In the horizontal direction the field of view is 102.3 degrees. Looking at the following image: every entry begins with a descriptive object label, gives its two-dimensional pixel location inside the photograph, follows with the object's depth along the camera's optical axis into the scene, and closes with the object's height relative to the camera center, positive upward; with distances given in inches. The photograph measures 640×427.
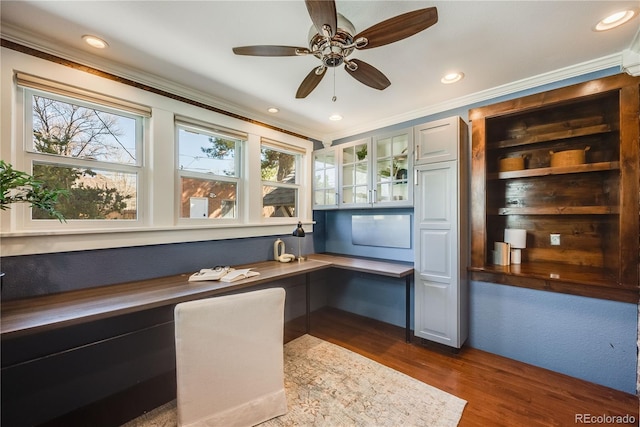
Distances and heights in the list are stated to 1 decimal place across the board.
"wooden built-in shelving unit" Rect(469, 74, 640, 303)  73.0 +8.5
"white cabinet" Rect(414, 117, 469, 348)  92.4 -8.6
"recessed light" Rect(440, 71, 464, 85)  83.4 +45.1
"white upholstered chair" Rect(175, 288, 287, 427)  55.4 -33.5
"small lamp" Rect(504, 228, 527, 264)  93.9 -10.1
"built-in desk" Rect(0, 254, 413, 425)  56.4 -36.2
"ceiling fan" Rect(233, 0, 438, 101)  46.3 +36.0
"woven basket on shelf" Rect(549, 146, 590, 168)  83.4 +18.2
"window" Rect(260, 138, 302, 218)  122.9 +17.9
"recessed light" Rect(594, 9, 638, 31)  58.1 +45.3
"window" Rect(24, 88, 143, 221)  69.1 +17.9
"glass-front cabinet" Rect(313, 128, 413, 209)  107.4 +19.0
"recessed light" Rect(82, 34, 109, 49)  65.7 +45.2
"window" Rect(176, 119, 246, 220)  95.9 +17.7
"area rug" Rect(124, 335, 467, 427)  64.0 -51.2
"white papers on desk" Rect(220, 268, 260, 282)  81.8 -20.2
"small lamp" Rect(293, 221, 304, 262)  116.3 -8.3
